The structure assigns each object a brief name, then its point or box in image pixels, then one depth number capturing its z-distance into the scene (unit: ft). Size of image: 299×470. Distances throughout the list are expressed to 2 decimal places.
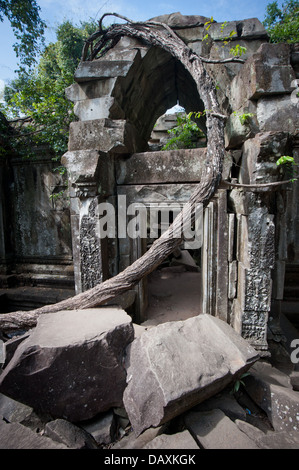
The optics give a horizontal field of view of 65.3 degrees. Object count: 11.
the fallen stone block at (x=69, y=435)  5.54
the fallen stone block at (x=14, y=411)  6.47
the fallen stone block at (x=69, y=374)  5.94
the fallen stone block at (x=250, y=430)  5.47
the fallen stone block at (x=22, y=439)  5.15
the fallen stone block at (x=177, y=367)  5.37
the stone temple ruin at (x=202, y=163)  8.30
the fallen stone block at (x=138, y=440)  5.48
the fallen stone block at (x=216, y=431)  5.04
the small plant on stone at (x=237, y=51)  8.88
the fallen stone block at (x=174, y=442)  4.92
